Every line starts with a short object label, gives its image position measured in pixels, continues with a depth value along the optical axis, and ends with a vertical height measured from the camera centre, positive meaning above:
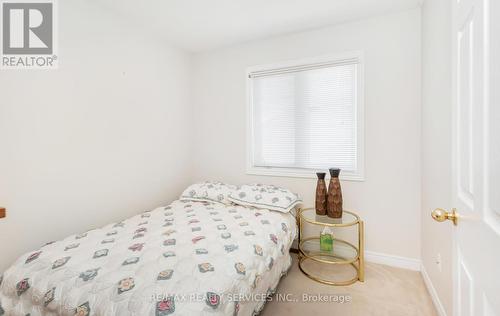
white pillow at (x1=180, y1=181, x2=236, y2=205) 2.38 -0.37
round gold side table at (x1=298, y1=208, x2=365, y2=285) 1.95 -0.89
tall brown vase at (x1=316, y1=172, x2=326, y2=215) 2.13 -0.35
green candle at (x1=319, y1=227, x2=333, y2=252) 2.26 -0.80
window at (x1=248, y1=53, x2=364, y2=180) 2.28 +0.41
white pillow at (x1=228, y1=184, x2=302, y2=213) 2.12 -0.39
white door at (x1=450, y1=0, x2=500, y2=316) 0.54 +0.00
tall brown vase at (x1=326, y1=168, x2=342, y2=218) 2.06 -0.36
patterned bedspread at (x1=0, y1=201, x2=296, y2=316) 1.00 -0.57
